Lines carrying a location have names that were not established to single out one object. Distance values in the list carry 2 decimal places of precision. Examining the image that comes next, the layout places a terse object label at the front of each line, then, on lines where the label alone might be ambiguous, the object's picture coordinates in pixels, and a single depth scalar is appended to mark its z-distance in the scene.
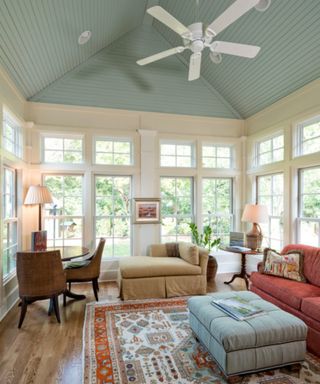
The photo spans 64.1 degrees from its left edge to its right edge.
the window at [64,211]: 4.63
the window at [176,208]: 5.15
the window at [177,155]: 5.19
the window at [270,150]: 4.57
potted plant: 4.68
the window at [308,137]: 3.83
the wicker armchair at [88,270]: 3.62
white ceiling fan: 2.16
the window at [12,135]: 3.72
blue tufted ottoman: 2.03
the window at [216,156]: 5.41
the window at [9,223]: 3.61
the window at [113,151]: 4.88
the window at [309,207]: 3.81
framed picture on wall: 4.88
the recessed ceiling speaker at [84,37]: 3.77
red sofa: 2.48
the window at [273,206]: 4.56
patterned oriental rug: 2.11
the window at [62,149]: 4.69
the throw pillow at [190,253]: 4.00
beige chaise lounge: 3.73
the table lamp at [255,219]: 4.27
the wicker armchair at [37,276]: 2.96
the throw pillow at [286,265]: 3.25
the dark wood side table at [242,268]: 4.28
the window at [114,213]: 4.85
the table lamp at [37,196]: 3.95
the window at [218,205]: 5.34
